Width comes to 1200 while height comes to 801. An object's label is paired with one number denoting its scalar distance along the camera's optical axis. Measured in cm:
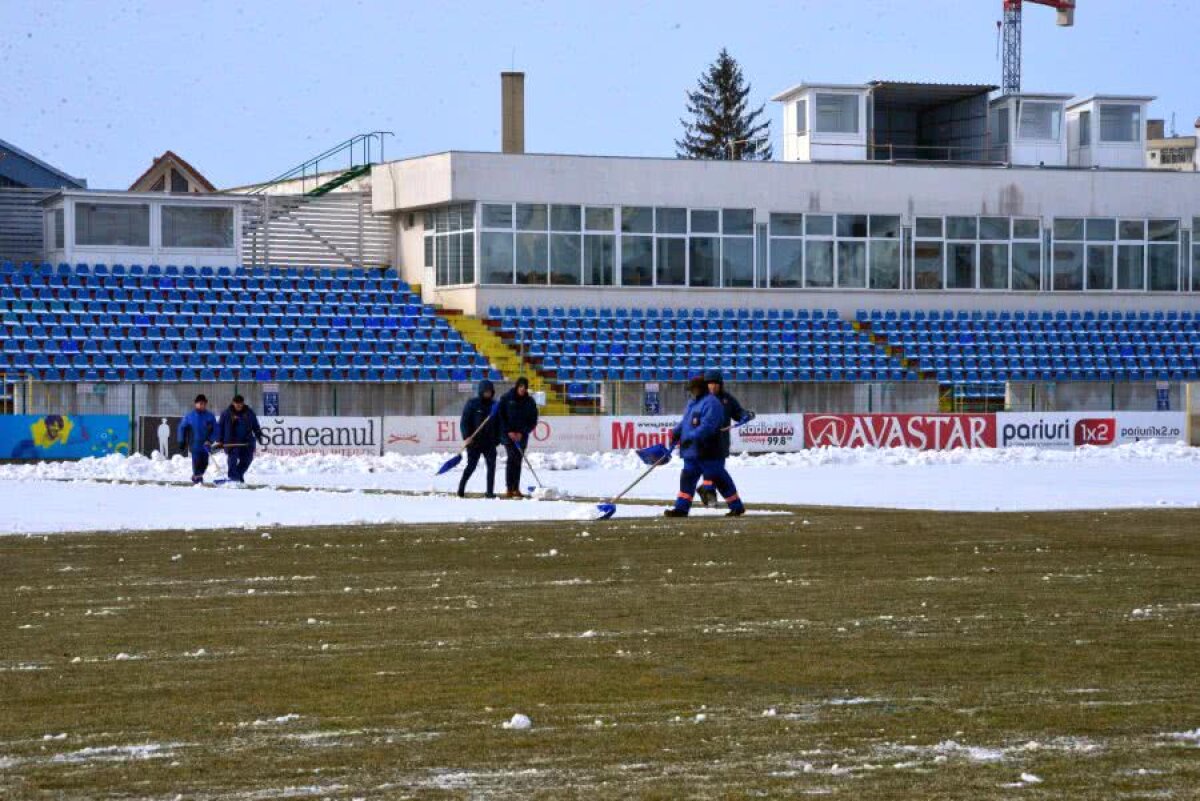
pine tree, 11794
